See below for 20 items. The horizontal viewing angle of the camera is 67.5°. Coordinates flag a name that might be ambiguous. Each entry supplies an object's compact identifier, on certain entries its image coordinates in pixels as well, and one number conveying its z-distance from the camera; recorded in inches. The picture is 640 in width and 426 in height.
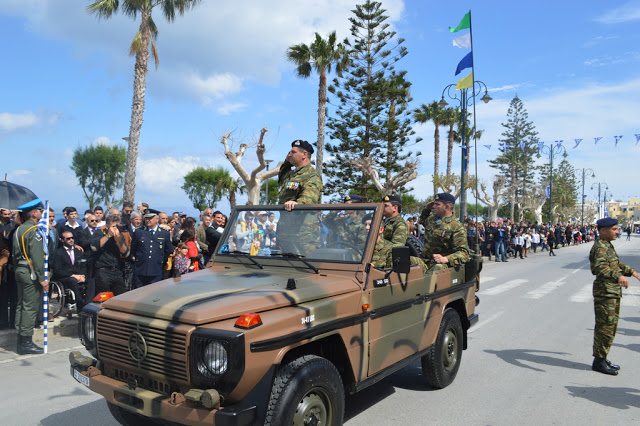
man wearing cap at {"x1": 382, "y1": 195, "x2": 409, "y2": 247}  197.2
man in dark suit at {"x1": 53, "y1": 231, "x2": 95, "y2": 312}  305.6
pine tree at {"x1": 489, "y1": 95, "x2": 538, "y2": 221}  2492.6
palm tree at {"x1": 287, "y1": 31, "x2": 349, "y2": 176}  1014.4
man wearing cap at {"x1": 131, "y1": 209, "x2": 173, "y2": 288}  303.9
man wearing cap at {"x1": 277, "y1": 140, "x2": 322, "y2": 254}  164.7
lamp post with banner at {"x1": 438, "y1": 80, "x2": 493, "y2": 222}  760.3
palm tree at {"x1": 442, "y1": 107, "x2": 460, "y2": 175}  1482.5
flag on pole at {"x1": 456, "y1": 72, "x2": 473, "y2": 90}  698.3
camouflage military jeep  110.5
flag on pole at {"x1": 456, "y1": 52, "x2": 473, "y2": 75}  695.1
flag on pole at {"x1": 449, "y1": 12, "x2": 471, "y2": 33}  697.0
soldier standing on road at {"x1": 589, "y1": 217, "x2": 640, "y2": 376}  224.5
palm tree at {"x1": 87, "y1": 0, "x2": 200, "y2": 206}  649.6
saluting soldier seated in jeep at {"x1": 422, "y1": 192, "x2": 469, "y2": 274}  212.2
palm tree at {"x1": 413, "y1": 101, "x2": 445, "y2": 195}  1466.5
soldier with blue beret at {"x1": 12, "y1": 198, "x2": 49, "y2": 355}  247.1
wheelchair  301.9
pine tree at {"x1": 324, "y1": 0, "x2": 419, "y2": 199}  1311.5
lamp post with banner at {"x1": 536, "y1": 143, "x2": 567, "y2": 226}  1466.2
